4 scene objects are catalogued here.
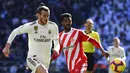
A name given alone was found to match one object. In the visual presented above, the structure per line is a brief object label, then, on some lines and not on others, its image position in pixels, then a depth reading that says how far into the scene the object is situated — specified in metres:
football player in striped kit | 16.03
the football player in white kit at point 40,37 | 13.71
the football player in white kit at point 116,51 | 26.34
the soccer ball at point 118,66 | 20.89
